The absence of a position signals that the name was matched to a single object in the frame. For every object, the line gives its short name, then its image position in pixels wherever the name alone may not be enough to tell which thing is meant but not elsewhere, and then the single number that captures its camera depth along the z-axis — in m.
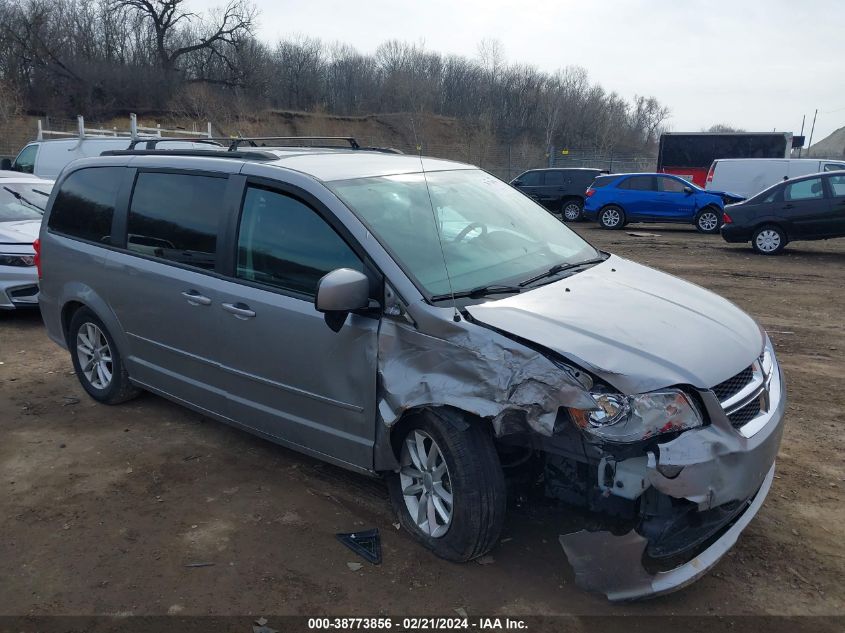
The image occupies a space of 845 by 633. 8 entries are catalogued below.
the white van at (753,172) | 20.47
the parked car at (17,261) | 7.46
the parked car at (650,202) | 18.61
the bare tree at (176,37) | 51.06
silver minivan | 2.72
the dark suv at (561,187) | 22.12
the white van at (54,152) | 14.48
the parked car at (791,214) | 12.99
